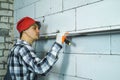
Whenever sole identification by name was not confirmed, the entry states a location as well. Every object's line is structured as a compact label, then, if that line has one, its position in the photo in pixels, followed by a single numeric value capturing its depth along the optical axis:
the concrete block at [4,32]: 2.81
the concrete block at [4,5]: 2.83
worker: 1.70
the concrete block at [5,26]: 2.82
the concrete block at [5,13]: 2.83
